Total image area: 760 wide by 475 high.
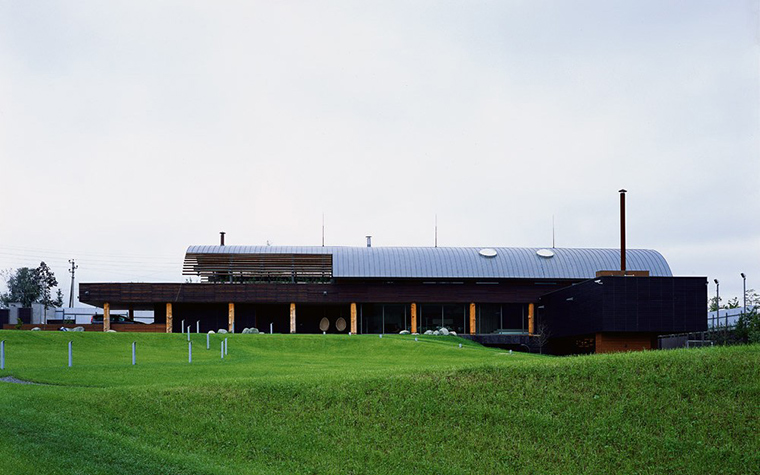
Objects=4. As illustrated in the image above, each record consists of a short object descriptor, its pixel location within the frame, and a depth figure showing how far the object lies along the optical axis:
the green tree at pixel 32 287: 105.06
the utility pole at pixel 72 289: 114.14
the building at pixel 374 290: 57.88
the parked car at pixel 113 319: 59.39
